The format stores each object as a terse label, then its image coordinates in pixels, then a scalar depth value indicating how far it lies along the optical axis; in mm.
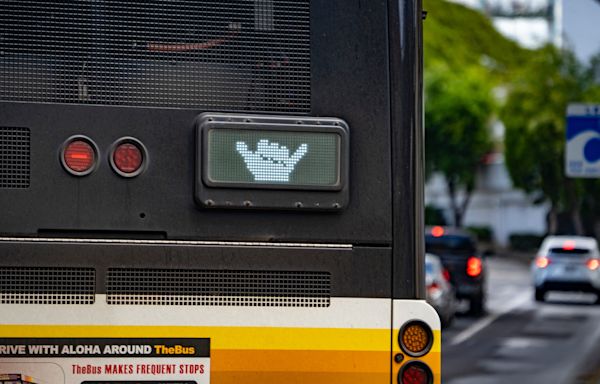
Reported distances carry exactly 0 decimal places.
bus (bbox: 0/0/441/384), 5266
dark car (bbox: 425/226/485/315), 29016
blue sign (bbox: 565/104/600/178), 17953
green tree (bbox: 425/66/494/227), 76188
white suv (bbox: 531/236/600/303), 34469
